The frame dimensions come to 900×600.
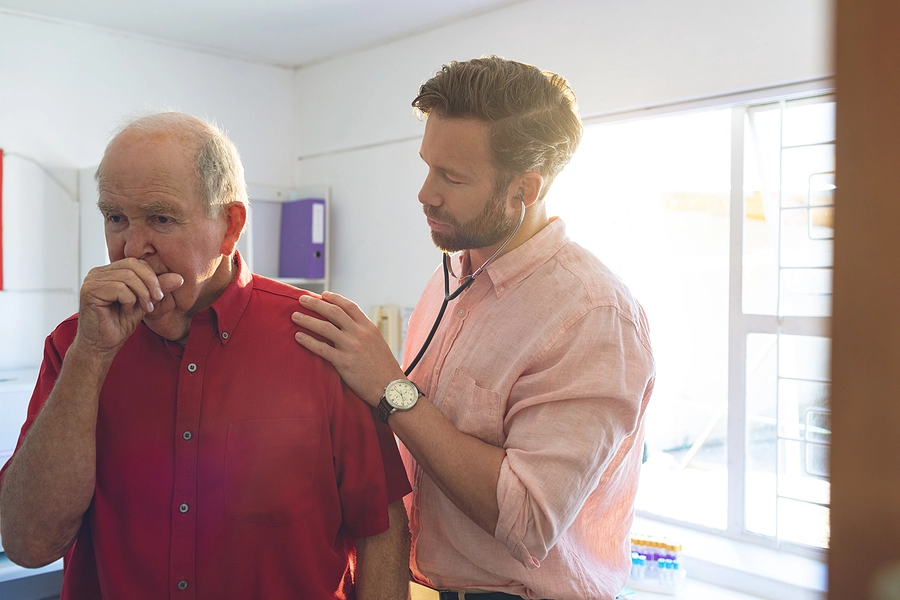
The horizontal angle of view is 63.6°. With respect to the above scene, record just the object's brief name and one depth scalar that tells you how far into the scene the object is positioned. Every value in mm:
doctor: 1251
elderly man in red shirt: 1184
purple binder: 4266
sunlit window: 2775
